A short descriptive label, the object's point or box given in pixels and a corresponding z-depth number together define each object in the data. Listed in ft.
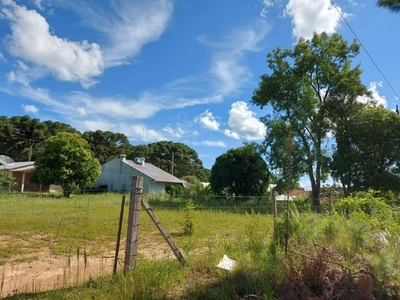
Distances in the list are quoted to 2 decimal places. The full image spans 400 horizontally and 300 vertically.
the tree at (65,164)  72.90
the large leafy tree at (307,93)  70.13
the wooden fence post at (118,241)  13.02
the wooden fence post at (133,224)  12.60
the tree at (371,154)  59.11
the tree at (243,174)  75.21
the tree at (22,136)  131.13
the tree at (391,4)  18.79
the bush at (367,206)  22.31
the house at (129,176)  104.47
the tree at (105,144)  151.02
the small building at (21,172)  96.78
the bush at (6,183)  72.55
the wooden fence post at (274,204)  20.52
